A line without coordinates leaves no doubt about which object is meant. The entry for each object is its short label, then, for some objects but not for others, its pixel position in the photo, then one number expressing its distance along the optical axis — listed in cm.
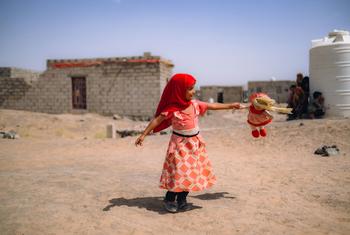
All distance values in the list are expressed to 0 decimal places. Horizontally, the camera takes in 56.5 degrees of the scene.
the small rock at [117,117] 1708
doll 409
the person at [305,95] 986
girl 344
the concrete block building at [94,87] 1709
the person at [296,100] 982
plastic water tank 925
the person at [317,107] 956
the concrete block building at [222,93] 2898
